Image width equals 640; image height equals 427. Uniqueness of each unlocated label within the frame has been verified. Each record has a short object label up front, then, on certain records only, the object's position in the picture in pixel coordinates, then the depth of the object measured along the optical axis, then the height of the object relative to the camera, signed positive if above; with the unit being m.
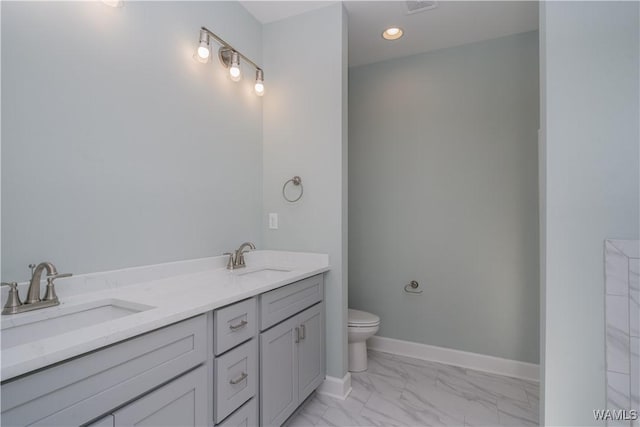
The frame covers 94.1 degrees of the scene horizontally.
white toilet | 2.27 -0.92
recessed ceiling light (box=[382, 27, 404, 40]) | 2.32 +1.45
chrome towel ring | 2.15 +0.22
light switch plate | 2.24 -0.04
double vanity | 0.72 -0.43
